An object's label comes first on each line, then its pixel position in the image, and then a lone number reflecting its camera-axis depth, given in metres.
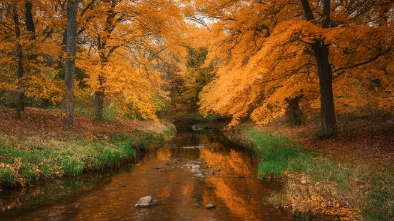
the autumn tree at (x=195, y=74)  45.66
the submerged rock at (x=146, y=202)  8.56
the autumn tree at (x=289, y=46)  11.16
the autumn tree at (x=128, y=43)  16.11
